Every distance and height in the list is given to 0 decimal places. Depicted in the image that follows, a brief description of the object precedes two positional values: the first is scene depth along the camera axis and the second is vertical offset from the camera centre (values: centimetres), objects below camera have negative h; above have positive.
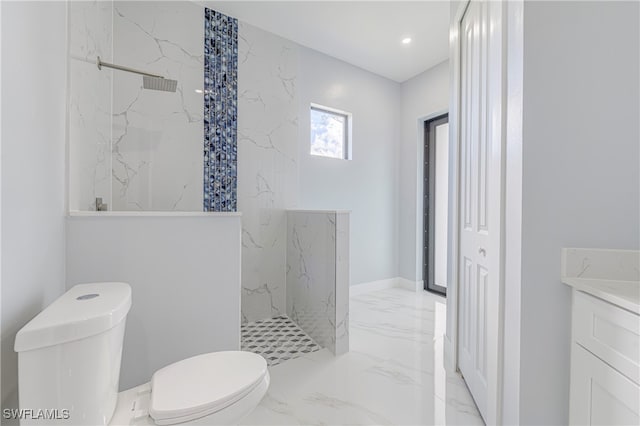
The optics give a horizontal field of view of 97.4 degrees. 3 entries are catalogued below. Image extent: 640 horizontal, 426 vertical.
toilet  68 -49
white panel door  116 +4
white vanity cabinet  73 -44
